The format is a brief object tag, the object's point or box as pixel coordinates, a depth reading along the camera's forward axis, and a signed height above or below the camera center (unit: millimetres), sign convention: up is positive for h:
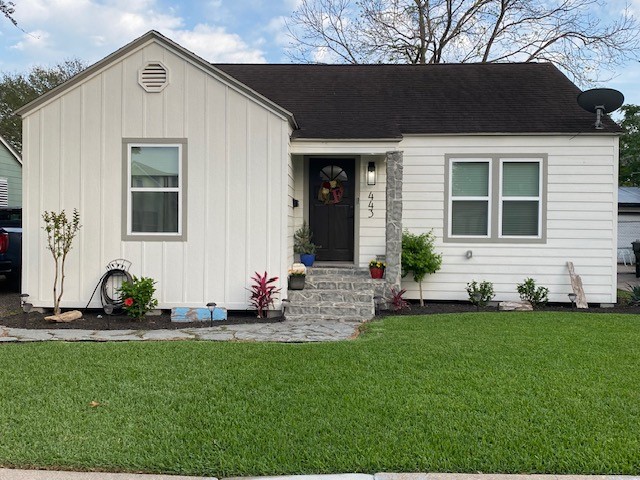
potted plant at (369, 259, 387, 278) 8570 -619
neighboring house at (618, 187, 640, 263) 17562 +443
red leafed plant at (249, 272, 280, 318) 7418 -913
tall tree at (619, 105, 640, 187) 28469 +5192
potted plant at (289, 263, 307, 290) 7852 -747
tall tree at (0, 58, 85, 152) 25672 +7630
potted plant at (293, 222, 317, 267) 8891 -257
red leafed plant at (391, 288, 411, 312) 8180 -1123
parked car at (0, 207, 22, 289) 9430 -427
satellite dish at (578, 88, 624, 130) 8508 +2400
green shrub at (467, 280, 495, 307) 8508 -1030
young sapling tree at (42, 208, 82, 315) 7230 -107
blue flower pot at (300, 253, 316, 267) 8875 -474
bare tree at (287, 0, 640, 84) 17812 +7997
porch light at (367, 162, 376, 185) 9211 +1136
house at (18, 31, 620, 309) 7547 +1057
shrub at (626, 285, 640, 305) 8734 -1097
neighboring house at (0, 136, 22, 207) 17109 +1931
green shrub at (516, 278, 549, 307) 8609 -1017
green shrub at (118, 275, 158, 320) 7070 -954
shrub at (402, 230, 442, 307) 8602 -406
